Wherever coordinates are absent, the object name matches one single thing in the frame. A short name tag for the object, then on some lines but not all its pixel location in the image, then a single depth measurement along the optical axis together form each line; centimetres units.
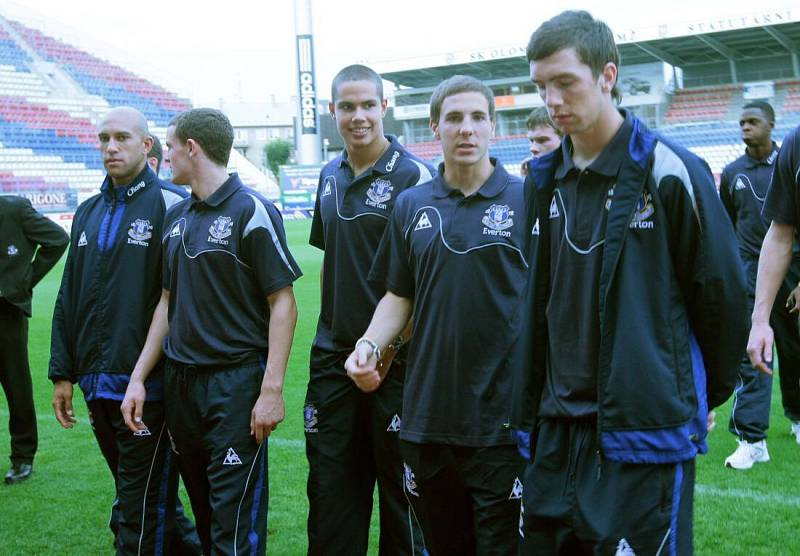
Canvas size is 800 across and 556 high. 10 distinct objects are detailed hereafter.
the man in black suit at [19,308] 657
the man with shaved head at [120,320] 439
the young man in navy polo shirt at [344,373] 410
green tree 9812
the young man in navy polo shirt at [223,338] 395
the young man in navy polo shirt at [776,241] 405
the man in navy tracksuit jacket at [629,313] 244
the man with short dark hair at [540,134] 516
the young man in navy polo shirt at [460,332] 337
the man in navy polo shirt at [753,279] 622
